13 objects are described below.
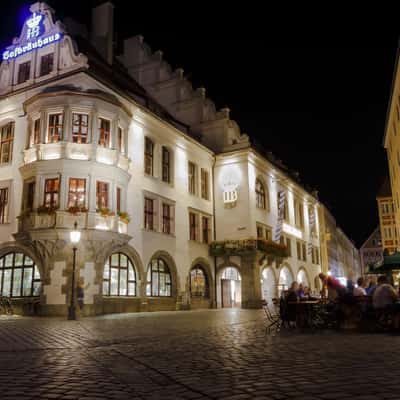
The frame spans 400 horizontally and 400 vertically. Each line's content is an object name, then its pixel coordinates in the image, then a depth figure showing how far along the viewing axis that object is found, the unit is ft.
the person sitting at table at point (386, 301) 41.17
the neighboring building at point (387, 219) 257.75
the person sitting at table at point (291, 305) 47.36
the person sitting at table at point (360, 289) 46.34
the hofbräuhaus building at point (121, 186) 80.07
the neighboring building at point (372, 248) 369.71
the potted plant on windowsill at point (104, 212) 80.69
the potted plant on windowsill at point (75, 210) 77.56
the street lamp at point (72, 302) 64.39
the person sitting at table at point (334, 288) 45.85
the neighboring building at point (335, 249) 208.19
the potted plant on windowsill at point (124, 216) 84.64
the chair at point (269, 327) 44.08
